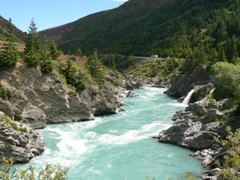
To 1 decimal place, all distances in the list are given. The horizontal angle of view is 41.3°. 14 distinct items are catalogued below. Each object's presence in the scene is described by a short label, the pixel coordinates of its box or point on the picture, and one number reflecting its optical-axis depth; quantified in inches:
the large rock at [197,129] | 1608.0
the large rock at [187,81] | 3472.0
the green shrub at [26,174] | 499.2
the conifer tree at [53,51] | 2471.7
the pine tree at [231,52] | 3503.9
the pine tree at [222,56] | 3525.1
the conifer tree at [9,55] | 1984.5
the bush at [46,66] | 2154.3
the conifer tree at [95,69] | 2694.4
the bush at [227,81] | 2274.9
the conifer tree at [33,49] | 2101.4
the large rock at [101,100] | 2426.2
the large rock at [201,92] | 2843.0
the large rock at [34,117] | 1930.4
